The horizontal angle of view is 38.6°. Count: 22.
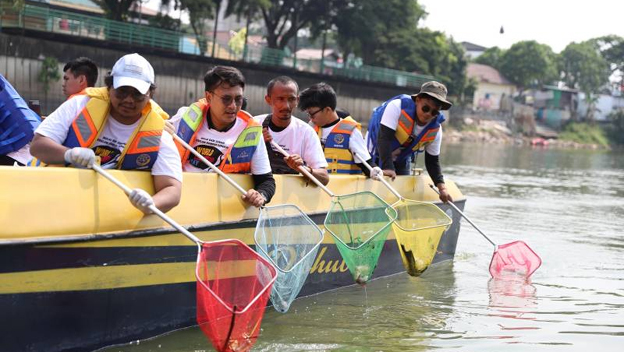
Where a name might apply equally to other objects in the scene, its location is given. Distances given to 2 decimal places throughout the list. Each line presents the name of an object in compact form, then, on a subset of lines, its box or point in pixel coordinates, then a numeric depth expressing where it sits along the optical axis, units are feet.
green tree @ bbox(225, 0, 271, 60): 143.43
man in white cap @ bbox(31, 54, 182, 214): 16.40
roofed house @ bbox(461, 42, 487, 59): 357.41
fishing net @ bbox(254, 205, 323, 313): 19.33
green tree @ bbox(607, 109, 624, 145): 298.76
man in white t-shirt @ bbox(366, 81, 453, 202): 29.22
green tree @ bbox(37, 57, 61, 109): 104.94
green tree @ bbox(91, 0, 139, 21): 125.70
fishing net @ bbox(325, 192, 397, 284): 22.85
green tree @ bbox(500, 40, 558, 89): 292.40
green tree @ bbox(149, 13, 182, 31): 129.70
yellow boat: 14.99
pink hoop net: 29.77
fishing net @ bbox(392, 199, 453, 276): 24.70
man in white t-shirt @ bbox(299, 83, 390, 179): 27.43
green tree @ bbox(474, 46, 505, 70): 315.90
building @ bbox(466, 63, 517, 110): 288.10
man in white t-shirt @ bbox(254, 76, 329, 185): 24.00
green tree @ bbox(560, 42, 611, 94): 327.67
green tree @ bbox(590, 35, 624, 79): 357.61
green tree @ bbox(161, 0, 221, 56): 125.90
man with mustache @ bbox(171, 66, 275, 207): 20.88
